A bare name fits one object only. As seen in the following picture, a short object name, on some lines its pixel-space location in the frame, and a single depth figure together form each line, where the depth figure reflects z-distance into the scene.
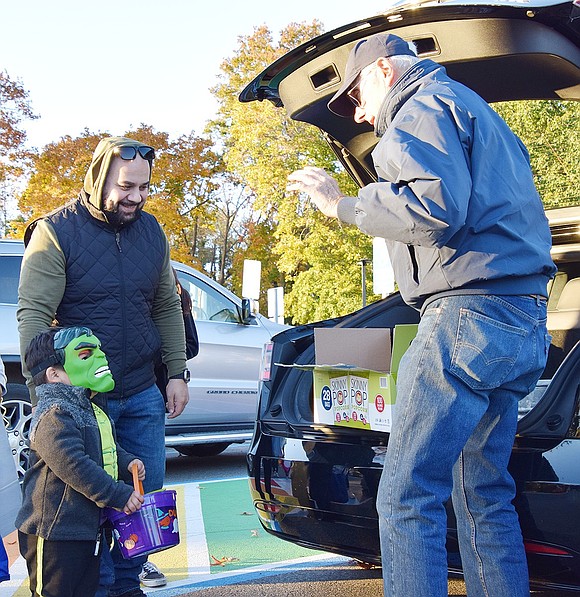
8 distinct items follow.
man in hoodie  3.29
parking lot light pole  21.31
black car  2.67
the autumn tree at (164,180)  22.80
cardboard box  3.10
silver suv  7.03
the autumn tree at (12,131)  22.34
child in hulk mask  2.89
